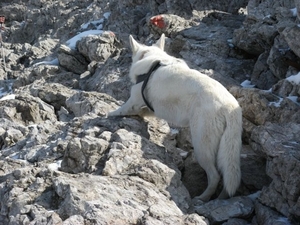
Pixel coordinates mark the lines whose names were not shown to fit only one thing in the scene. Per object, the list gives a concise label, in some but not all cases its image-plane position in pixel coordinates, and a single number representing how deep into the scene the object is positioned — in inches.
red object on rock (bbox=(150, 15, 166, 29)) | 618.3
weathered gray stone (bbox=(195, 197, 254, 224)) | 214.1
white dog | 249.3
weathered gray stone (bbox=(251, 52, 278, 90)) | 449.0
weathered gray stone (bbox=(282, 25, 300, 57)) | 386.3
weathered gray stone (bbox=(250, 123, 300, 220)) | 211.3
